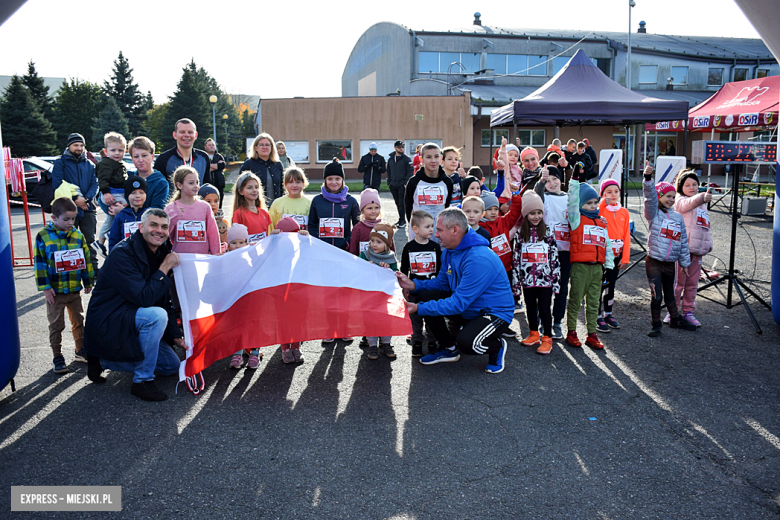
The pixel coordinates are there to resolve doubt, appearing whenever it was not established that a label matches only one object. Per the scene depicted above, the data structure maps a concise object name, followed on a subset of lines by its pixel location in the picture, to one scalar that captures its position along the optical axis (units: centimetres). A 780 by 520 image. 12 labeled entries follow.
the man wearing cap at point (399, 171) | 1437
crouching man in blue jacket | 480
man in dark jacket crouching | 431
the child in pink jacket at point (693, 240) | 620
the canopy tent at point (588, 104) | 986
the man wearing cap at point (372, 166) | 1527
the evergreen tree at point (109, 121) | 4656
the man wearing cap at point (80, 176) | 715
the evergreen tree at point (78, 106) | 5009
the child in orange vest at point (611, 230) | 611
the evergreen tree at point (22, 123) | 3691
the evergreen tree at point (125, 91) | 5419
